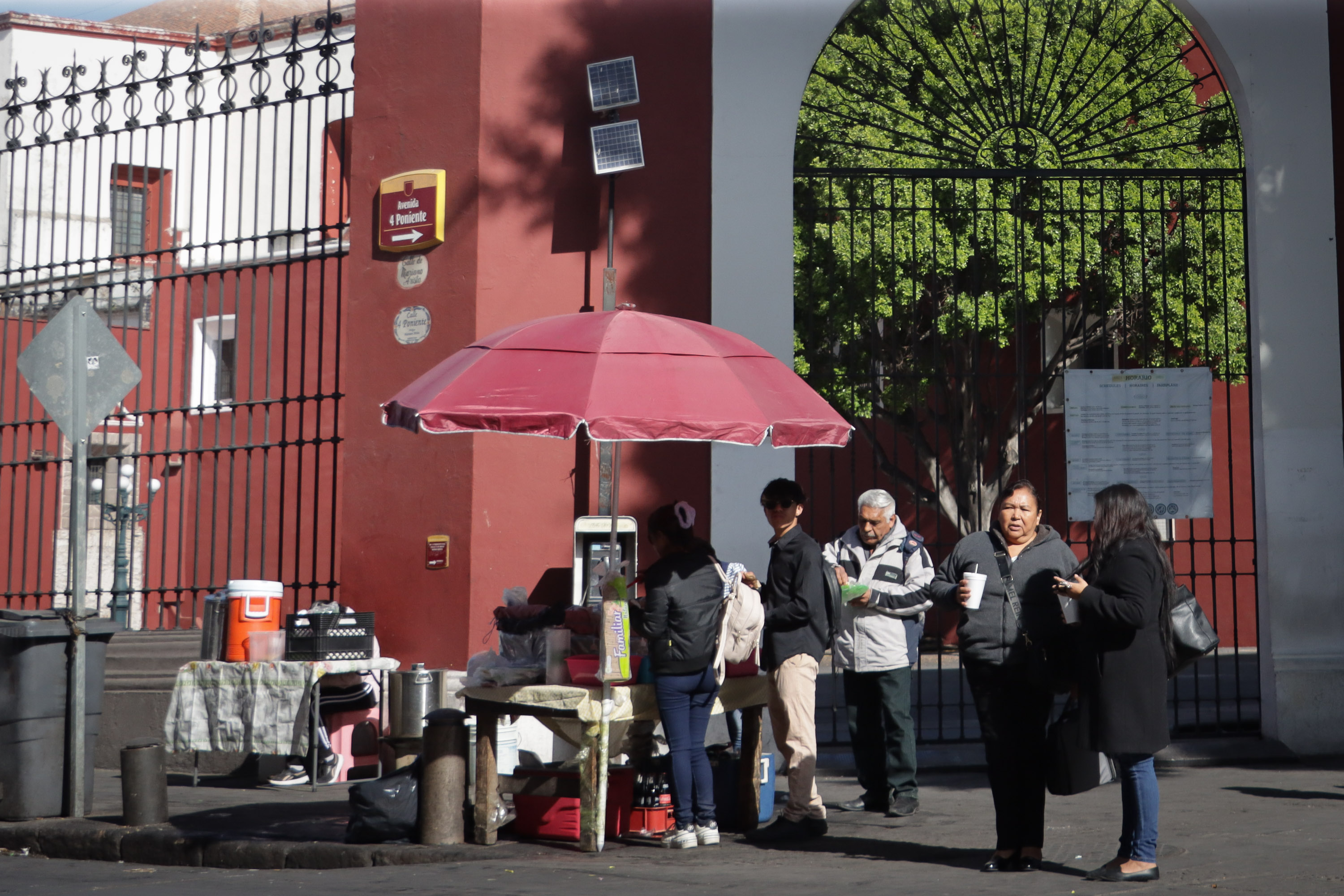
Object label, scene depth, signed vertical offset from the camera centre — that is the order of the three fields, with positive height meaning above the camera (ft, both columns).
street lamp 34.04 +0.29
